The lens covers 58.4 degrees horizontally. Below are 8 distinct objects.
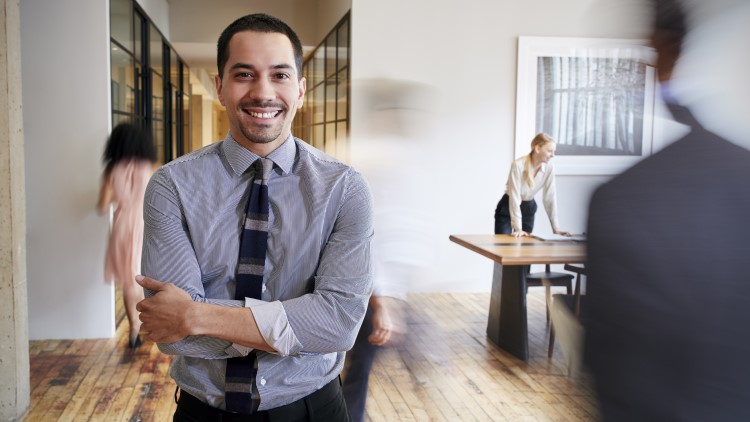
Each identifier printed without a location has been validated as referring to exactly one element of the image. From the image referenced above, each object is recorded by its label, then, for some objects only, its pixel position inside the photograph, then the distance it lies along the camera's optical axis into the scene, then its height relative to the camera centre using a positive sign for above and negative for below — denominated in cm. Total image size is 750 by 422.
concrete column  342 -25
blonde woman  575 +2
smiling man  147 -17
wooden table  463 -76
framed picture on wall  702 +84
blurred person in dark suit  98 -14
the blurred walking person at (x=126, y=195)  475 -12
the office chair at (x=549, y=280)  492 -70
